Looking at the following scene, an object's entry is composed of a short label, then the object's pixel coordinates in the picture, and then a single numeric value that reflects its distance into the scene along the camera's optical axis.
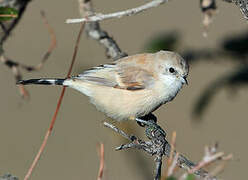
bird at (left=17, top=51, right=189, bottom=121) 7.25
